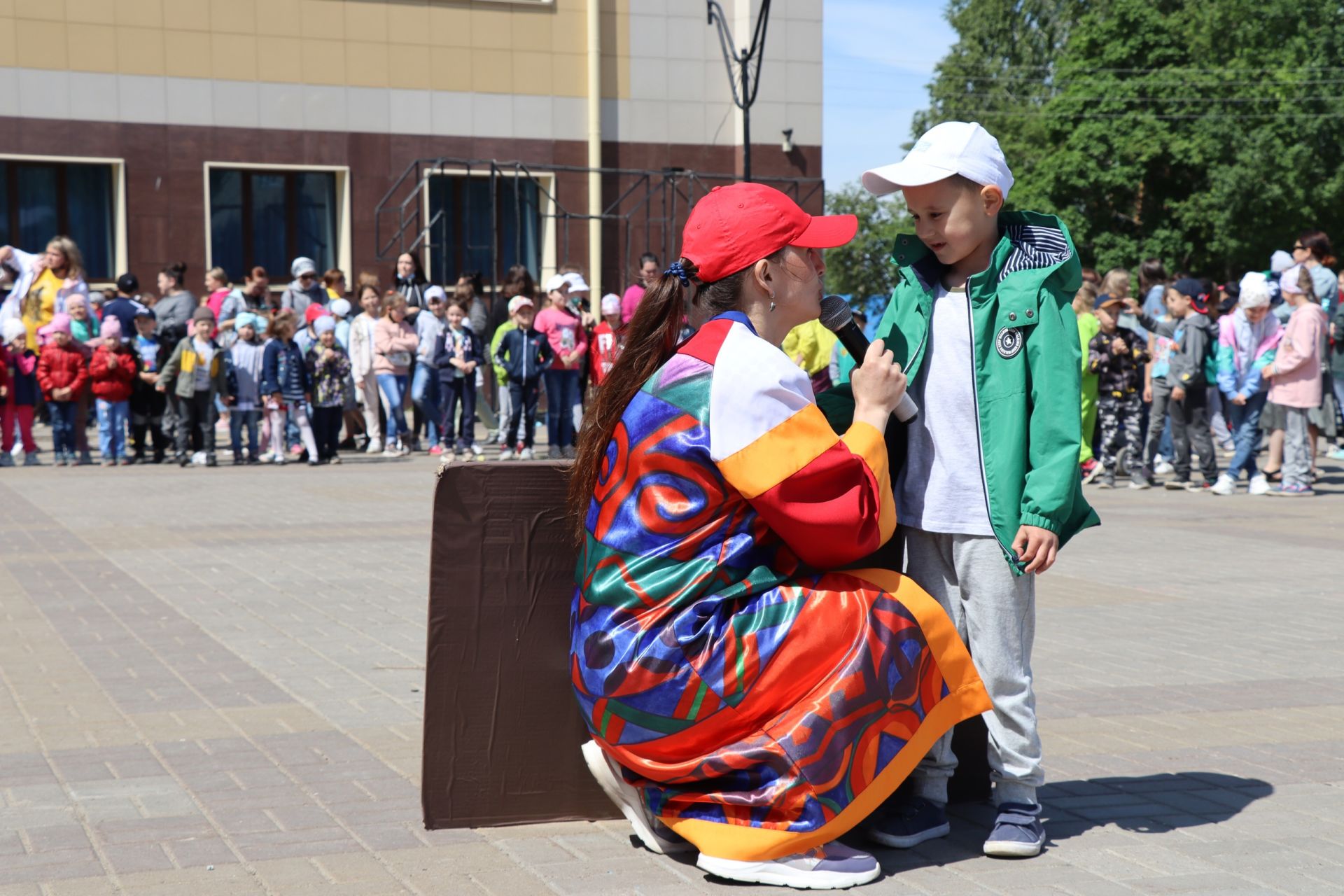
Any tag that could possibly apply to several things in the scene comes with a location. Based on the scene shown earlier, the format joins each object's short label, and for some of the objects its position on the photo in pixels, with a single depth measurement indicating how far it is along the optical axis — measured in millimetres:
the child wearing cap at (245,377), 16609
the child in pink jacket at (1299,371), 13461
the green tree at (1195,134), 46188
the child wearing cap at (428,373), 17641
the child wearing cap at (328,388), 16828
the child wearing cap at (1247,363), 13859
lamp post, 17578
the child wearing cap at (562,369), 16953
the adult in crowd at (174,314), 17234
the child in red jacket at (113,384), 16062
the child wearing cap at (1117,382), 13977
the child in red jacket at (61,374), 15977
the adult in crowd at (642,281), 17094
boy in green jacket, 3941
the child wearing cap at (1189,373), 13852
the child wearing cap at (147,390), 16688
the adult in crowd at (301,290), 18844
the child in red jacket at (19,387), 16391
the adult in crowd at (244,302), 17406
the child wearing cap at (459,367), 17734
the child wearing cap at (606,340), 16969
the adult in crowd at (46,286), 16969
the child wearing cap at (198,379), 16234
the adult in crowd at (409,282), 19969
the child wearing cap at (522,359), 16953
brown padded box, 4246
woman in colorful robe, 3762
